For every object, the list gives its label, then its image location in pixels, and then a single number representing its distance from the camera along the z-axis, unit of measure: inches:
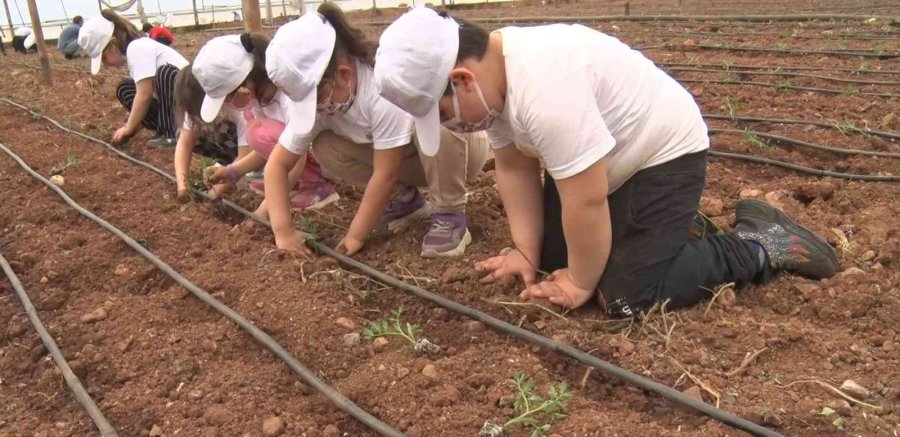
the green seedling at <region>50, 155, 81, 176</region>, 163.5
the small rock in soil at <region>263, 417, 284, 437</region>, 70.5
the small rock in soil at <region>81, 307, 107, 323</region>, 97.7
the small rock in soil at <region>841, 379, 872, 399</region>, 67.9
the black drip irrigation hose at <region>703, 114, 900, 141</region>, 143.0
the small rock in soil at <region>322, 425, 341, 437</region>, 69.8
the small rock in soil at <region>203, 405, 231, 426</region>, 73.3
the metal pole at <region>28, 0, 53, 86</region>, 271.4
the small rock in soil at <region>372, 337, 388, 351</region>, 84.7
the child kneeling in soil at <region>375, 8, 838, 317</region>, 72.9
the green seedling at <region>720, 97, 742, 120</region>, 171.7
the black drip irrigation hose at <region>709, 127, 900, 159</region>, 132.6
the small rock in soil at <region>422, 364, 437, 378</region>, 76.5
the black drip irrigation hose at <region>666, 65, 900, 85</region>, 183.2
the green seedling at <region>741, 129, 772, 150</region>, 148.5
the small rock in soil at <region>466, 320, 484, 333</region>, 87.5
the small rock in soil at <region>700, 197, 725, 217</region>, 115.0
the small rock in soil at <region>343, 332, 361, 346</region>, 85.8
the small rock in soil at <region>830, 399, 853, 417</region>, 65.4
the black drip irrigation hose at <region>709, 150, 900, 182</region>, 123.8
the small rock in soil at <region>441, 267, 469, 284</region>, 98.7
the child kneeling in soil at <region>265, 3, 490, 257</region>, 93.3
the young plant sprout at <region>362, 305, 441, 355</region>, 82.9
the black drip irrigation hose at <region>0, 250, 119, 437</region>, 74.2
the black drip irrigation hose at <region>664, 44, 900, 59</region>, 217.8
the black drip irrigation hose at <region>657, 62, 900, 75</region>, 195.9
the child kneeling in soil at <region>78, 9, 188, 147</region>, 166.9
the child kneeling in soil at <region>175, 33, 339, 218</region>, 108.9
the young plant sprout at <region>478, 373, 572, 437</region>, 66.1
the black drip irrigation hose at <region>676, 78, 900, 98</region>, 176.4
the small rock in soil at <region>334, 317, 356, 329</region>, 89.5
